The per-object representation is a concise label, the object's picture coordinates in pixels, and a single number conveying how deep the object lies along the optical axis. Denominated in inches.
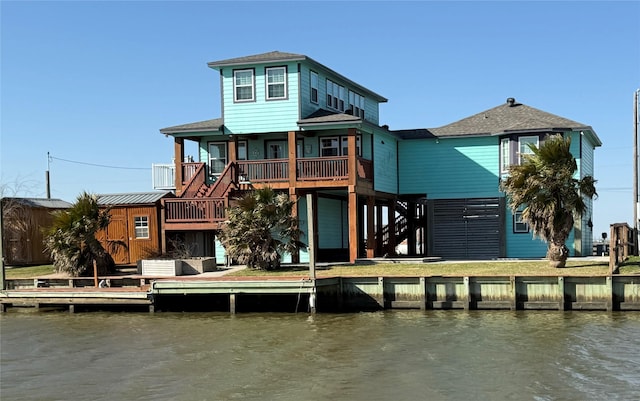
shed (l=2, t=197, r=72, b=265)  1469.0
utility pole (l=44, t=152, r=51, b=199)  2355.8
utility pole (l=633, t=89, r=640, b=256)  1316.4
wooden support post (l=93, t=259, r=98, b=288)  1079.3
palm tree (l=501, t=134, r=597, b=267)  1022.4
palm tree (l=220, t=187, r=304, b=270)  1106.7
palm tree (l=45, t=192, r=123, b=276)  1175.0
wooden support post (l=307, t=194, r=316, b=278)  954.7
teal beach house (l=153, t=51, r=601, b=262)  1243.2
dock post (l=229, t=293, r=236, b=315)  985.5
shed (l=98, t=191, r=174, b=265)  1349.7
